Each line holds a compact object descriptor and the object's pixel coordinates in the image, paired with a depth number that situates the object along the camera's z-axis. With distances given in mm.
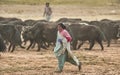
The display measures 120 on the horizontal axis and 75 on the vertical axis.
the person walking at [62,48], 16891
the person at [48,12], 36500
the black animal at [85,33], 24922
